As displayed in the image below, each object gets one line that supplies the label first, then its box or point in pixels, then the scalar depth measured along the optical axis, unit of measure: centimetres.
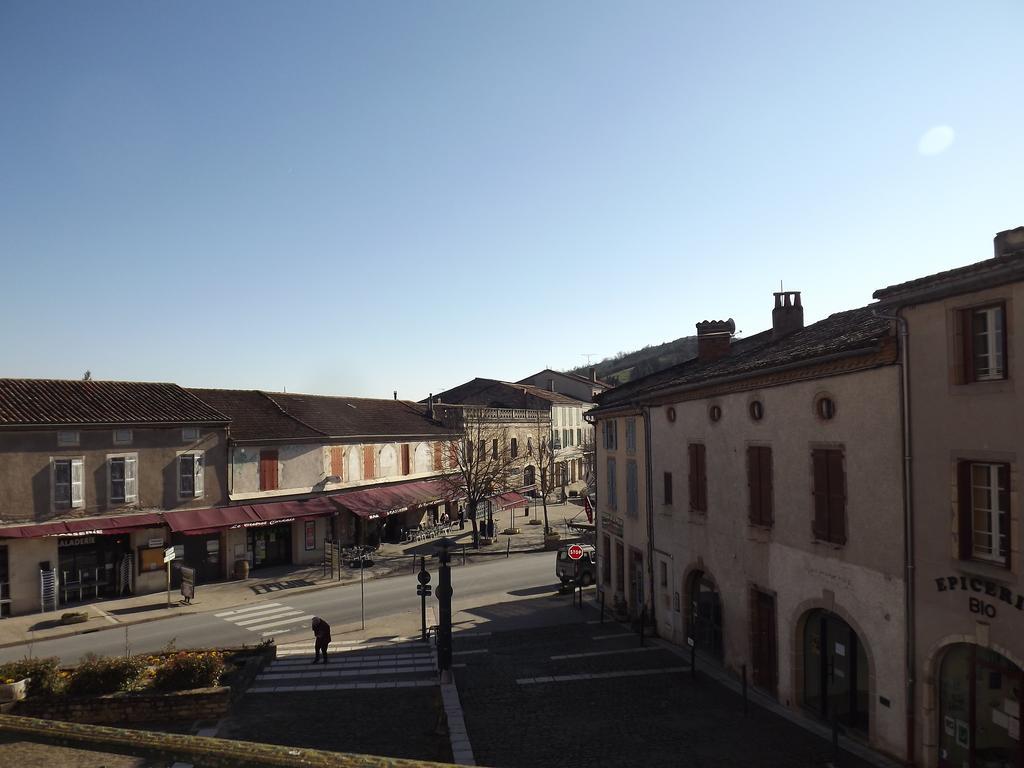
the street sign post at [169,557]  2609
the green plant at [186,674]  1420
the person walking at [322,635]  1845
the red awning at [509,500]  4666
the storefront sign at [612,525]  2509
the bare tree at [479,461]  4094
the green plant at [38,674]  1389
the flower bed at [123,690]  1373
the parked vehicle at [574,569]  2923
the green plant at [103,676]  1399
